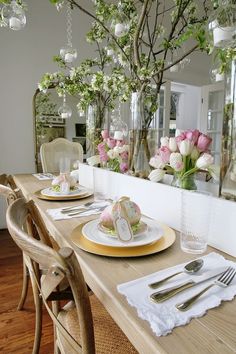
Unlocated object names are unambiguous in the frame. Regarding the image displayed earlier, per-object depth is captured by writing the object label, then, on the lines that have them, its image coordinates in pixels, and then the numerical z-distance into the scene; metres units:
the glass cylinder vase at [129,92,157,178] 1.25
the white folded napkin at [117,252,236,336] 0.44
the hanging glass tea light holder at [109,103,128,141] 1.55
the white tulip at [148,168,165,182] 0.98
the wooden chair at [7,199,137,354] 0.47
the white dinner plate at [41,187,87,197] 1.37
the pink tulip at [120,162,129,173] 1.31
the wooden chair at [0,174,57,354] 0.87
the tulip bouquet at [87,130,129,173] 1.33
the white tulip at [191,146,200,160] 0.89
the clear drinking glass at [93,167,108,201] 1.36
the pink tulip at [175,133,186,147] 0.91
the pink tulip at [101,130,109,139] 1.50
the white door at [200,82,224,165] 3.35
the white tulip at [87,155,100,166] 1.52
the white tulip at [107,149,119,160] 1.33
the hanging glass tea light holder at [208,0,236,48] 0.87
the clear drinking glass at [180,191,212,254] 0.74
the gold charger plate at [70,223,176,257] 0.69
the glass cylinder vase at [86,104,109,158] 1.75
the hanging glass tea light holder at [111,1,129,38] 1.28
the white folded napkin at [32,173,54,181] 2.16
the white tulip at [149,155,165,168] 0.98
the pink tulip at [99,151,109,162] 1.42
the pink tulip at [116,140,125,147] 1.36
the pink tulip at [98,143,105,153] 1.44
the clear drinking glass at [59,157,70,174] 1.90
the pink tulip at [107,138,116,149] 1.41
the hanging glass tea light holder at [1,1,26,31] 1.44
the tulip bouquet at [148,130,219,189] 0.87
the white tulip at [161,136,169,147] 0.98
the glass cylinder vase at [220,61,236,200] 0.78
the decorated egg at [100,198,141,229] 0.80
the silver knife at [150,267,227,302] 0.51
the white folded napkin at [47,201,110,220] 1.04
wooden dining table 0.39
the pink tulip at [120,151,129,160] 1.33
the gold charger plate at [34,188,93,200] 1.34
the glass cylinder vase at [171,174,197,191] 0.91
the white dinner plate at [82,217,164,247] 0.73
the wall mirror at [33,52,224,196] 3.19
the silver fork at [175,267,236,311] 0.48
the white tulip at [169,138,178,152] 0.93
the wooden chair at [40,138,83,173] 2.74
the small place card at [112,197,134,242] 0.75
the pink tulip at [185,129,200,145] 0.88
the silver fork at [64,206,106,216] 1.08
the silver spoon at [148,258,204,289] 0.56
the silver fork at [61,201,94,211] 1.15
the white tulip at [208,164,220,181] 0.87
